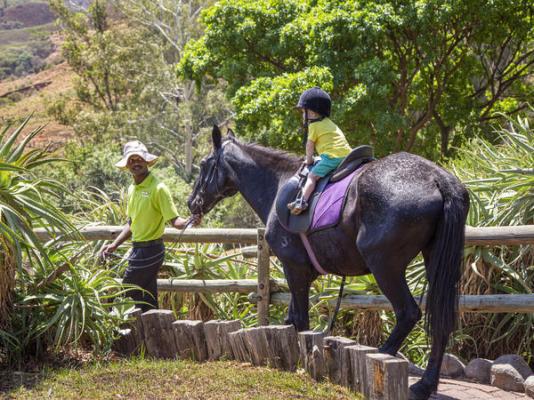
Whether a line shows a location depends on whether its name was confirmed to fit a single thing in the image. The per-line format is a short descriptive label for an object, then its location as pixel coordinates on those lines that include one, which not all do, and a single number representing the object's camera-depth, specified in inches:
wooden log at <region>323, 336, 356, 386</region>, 208.4
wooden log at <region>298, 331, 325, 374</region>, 218.5
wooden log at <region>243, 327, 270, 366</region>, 234.7
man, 282.4
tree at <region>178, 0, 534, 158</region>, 719.7
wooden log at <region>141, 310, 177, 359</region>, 260.5
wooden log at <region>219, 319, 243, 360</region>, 249.0
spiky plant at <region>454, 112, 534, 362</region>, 283.6
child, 251.0
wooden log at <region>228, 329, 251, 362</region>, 241.8
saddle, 246.4
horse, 212.2
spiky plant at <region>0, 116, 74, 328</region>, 230.8
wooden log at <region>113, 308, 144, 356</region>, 264.2
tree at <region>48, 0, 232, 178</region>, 1571.1
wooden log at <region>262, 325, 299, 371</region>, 229.9
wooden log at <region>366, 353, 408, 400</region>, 180.5
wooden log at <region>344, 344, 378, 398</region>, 196.5
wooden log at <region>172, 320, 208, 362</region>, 254.8
